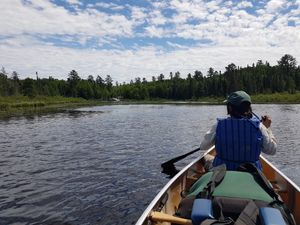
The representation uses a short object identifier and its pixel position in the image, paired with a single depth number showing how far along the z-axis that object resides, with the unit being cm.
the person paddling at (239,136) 428
